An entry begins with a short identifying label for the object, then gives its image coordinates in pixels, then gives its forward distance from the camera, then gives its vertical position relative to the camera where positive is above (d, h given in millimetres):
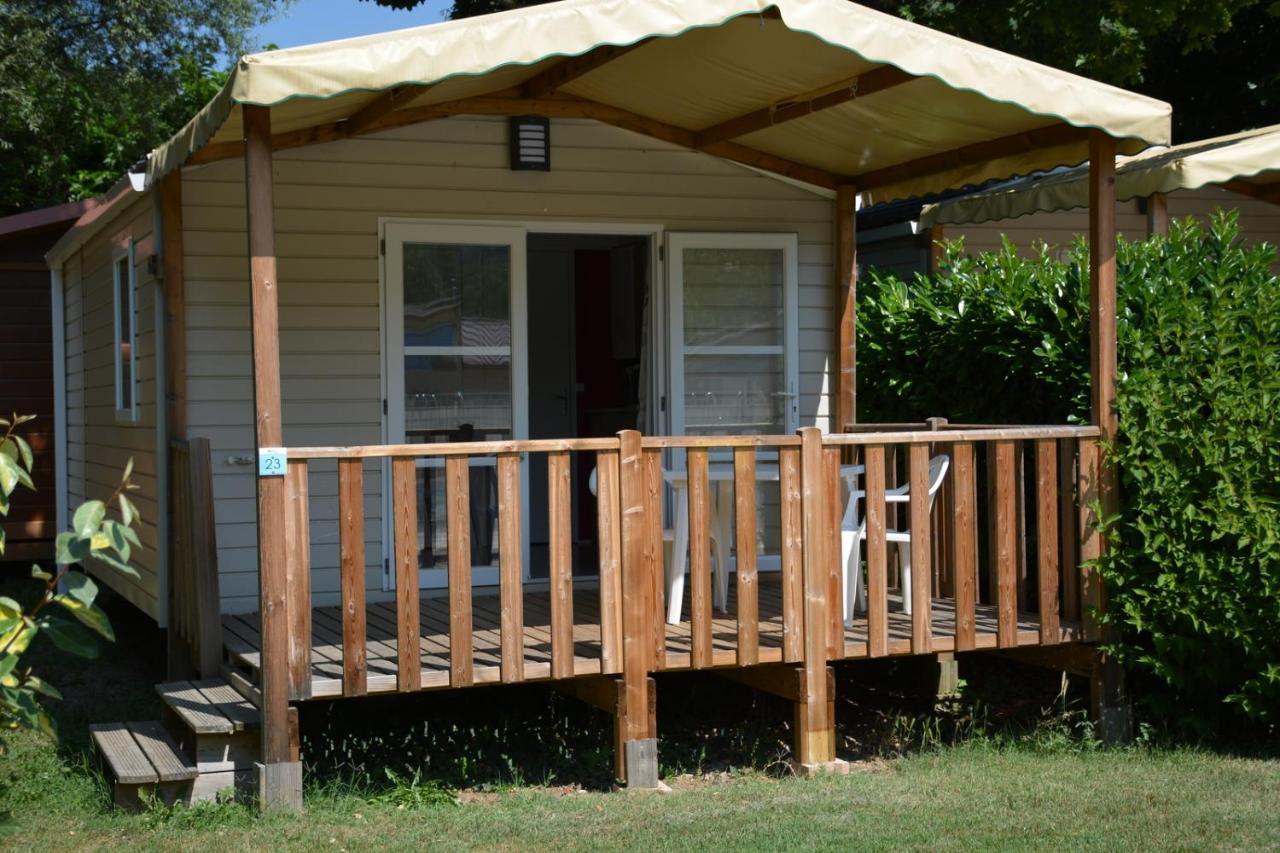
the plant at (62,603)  3021 -367
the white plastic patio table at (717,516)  6551 -462
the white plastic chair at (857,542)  6574 -574
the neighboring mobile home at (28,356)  12094 +565
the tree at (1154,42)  13023 +3553
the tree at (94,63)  14695 +3720
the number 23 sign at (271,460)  5285 -135
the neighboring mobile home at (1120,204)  7934 +1328
